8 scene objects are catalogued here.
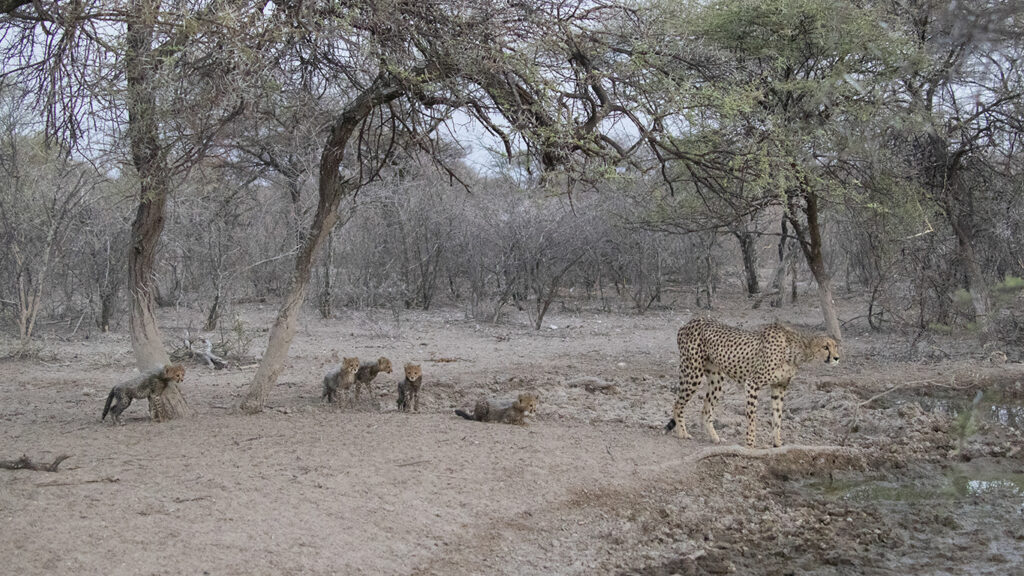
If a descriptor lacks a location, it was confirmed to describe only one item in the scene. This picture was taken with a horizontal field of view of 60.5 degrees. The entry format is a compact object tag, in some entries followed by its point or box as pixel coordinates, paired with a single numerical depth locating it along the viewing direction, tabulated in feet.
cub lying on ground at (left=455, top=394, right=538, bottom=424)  27.81
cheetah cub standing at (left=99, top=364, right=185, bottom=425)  25.34
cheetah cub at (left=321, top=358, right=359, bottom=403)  29.76
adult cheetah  26.32
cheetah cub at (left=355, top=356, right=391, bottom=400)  30.37
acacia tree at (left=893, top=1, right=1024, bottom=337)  36.29
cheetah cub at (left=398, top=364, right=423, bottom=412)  29.01
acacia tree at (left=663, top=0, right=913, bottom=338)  34.83
